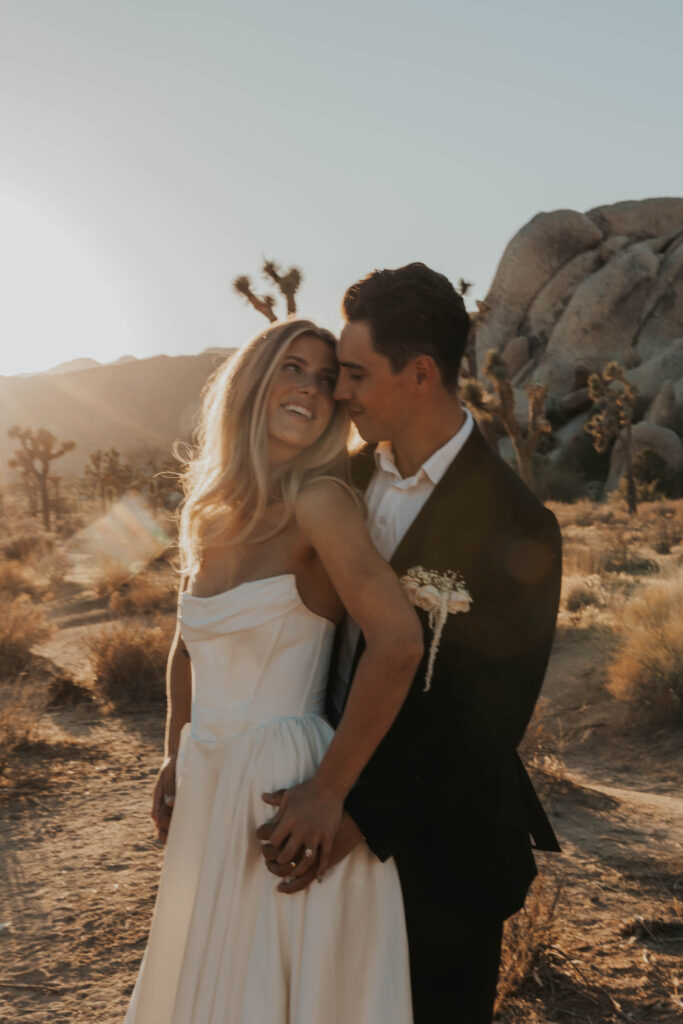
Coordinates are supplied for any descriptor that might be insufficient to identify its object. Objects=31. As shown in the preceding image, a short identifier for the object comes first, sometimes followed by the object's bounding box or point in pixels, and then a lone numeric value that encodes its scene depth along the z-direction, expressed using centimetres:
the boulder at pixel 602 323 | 4066
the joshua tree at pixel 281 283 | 1741
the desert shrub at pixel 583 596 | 1195
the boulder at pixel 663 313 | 4003
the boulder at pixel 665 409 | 3453
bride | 191
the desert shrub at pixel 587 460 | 3584
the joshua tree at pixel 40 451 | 3441
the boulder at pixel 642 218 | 4544
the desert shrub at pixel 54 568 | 1715
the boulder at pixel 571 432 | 3684
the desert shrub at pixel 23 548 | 2145
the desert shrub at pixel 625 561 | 1510
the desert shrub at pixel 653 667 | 762
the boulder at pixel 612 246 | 4397
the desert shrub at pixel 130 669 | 827
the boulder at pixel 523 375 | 4269
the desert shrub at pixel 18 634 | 927
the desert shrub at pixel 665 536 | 1788
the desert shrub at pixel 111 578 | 1523
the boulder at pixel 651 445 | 3284
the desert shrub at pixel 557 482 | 3456
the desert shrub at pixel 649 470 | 3184
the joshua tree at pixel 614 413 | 2778
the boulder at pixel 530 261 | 4459
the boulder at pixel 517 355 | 4372
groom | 195
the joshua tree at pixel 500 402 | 2295
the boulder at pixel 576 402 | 3859
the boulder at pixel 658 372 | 3666
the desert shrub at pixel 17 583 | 1584
